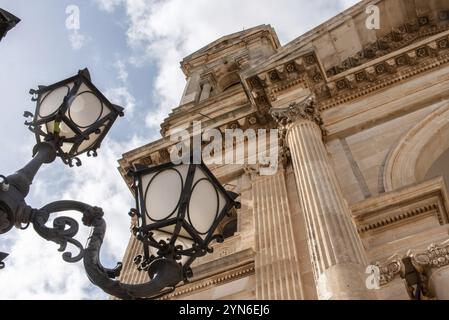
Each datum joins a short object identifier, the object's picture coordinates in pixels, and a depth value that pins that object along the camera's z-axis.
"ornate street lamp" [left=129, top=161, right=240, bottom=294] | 4.46
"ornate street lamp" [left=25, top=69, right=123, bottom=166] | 5.39
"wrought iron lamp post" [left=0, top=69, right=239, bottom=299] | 4.40
